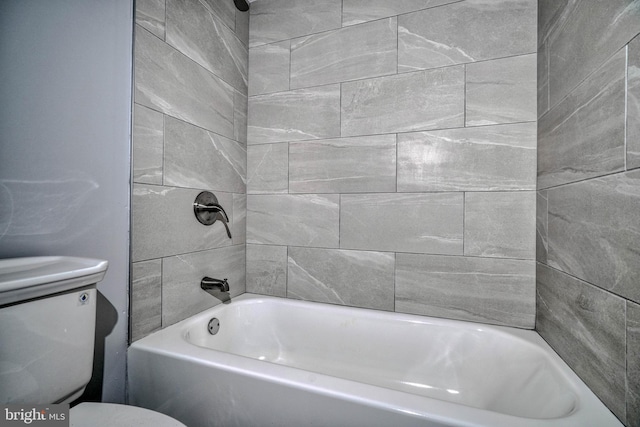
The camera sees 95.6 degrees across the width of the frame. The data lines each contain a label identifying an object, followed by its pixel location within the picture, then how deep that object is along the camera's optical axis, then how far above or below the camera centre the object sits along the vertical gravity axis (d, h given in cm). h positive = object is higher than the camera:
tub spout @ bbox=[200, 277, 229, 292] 148 -37
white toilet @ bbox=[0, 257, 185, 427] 73 -35
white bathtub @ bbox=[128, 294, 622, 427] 81 -59
